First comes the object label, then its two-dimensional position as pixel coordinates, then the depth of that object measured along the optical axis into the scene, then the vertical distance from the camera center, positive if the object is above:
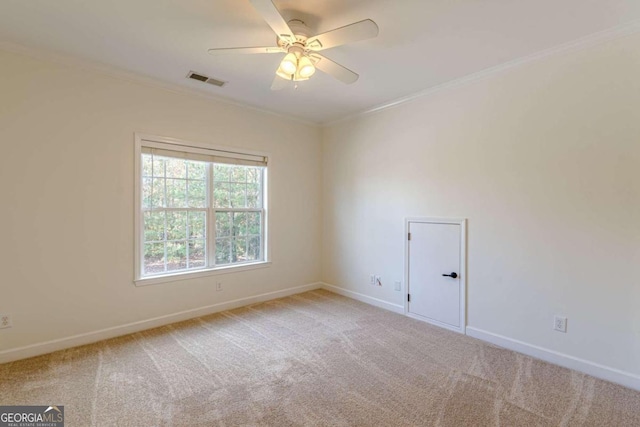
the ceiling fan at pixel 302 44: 1.90 +1.21
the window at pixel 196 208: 3.46 +0.04
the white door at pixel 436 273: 3.38 -0.71
